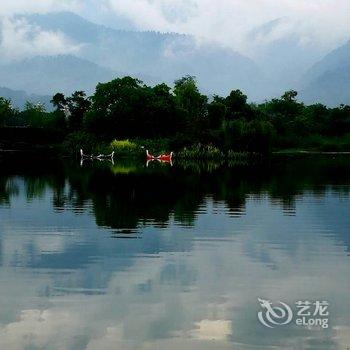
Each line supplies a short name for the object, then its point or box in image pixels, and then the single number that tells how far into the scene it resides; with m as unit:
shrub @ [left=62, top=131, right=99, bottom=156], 81.06
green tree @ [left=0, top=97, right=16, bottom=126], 114.44
